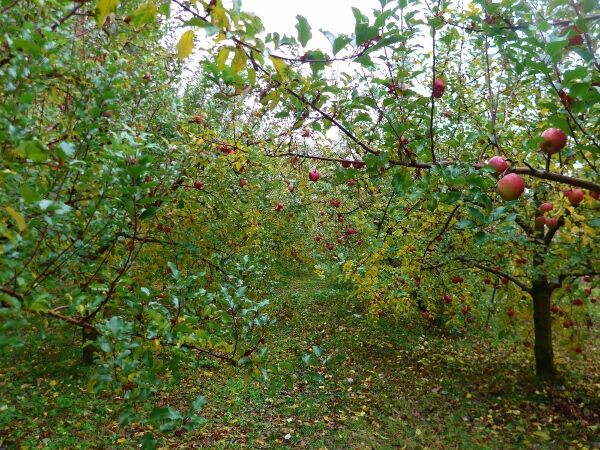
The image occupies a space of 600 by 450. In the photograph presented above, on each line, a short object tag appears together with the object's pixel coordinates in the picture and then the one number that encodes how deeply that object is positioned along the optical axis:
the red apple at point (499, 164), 2.06
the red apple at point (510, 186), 2.00
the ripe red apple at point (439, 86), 2.97
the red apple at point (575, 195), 2.68
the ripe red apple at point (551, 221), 3.54
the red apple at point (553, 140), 2.03
